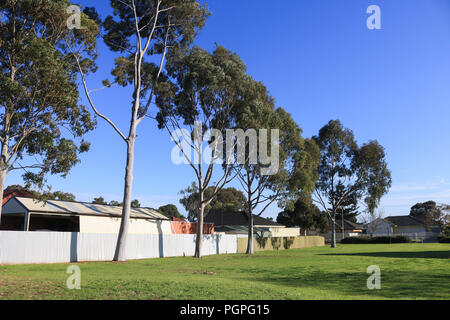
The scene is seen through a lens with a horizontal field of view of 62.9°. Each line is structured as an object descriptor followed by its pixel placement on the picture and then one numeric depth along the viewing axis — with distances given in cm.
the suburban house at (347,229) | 9281
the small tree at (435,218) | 7094
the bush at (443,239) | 5926
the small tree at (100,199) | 9281
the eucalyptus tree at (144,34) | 2738
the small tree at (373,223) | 9069
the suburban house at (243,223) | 6522
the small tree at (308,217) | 7488
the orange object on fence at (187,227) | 3928
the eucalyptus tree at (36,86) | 2069
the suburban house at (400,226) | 9638
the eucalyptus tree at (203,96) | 3061
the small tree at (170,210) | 10962
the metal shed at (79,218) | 2841
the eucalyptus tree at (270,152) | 3183
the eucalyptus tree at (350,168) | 5381
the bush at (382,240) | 6469
